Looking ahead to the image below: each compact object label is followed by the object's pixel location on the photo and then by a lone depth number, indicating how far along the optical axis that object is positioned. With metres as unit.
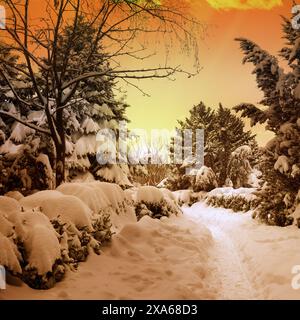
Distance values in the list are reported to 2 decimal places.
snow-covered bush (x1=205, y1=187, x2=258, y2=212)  18.93
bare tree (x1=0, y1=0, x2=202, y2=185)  7.21
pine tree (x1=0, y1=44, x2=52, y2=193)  9.90
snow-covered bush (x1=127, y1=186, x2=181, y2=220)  11.64
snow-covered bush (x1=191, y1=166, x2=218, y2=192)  27.08
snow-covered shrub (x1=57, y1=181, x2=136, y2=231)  7.86
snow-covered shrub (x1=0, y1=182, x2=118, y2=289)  4.58
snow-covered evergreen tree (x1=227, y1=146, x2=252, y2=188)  29.03
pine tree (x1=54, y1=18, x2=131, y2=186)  15.88
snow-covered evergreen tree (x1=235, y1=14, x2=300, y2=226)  10.39
